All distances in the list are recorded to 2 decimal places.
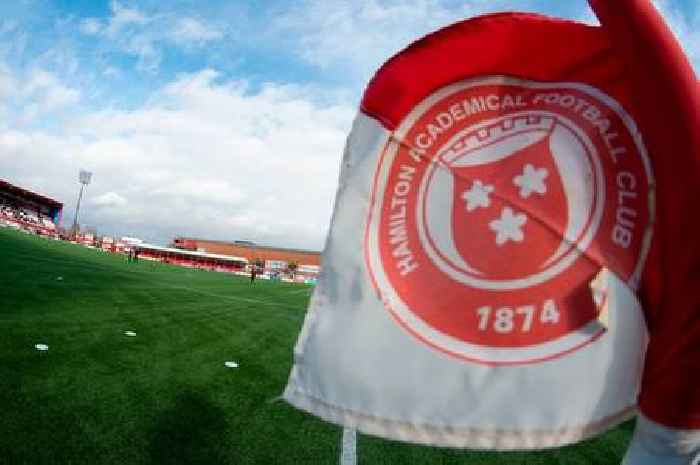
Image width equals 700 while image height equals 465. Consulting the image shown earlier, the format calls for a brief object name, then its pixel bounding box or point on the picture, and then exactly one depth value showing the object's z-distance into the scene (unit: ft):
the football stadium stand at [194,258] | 241.76
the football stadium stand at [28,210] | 211.78
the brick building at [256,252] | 321.11
